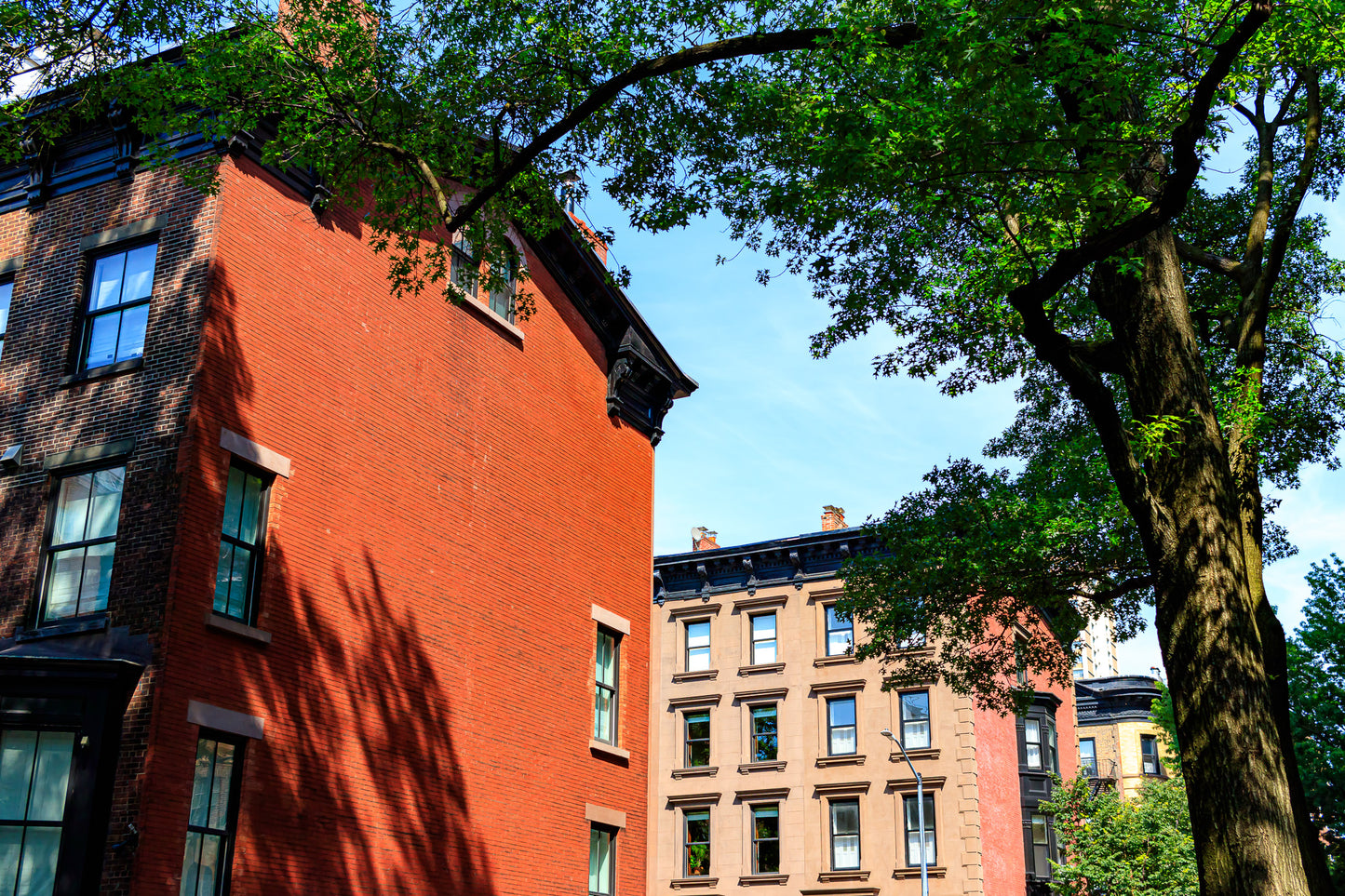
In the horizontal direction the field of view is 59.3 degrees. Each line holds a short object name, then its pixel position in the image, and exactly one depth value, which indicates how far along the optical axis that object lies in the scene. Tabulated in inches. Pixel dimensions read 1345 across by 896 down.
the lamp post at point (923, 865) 1302.9
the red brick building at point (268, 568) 559.8
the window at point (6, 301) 700.0
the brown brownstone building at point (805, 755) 1487.5
